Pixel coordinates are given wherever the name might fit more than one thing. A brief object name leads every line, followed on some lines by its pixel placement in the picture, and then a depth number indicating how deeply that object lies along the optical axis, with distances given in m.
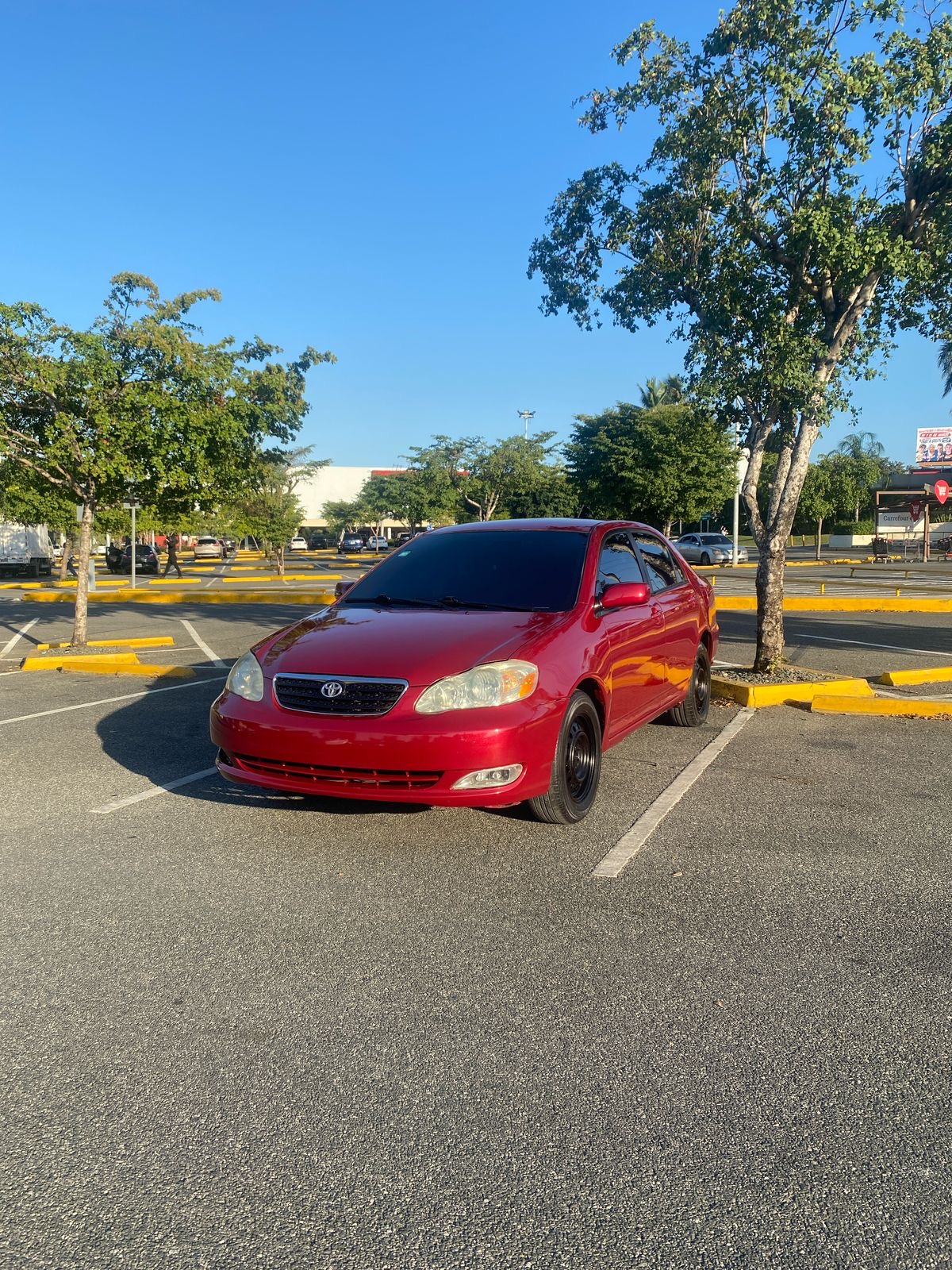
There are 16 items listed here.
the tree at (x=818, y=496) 50.38
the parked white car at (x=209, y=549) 64.19
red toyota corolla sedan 4.67
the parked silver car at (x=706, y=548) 46.12
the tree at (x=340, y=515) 93.84
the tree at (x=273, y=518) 37.59
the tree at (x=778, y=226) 9.02
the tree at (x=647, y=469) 41.66
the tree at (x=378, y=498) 63.95
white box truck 40.59
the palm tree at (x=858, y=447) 95.94
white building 108.88
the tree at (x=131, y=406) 12.09
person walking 38.47
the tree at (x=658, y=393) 69.56
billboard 77.69
